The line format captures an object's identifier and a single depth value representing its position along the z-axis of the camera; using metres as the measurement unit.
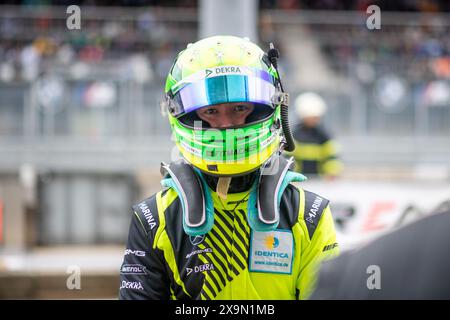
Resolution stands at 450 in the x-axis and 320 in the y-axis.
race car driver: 4.90
